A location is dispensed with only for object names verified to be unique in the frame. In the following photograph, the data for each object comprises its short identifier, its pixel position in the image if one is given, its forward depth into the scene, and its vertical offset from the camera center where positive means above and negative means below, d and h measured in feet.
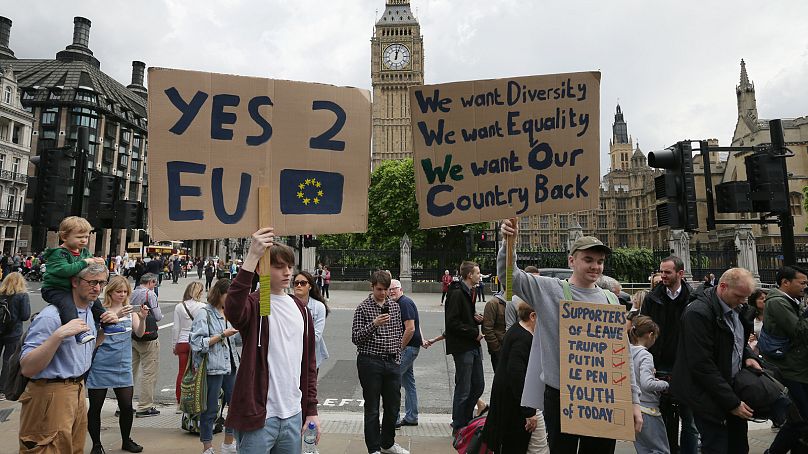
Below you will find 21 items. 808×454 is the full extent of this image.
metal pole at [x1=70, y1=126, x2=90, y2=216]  24.64 +4.96
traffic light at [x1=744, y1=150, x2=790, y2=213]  18.98 +3.51
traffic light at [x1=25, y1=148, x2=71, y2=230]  23.24 +3.94
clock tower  276.82 +114.97
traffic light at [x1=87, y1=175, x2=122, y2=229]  25.25 +3.63
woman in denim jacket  15.48 -2.62
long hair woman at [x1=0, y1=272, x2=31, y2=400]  21.13 -1.59
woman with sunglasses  16.34 -1.13
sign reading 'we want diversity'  11.95 +3.26
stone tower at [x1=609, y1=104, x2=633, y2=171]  398.01 +104.36
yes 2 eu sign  9.84 +2.52
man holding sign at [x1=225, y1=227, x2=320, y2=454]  8.80 -1.86
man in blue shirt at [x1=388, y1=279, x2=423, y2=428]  18.10 -3.26
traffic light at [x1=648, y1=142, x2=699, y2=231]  20.80 +3.75
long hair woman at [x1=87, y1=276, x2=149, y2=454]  15.26 -3.35
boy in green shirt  11.40 +0.10
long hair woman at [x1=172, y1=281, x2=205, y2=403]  18.43 -2.03
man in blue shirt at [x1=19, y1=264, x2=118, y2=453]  10.46 -2.55
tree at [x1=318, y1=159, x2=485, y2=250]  132.57 +13.41
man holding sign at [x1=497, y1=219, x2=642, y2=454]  9.95 -0.99
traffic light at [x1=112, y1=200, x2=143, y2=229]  25.79 +3.04
